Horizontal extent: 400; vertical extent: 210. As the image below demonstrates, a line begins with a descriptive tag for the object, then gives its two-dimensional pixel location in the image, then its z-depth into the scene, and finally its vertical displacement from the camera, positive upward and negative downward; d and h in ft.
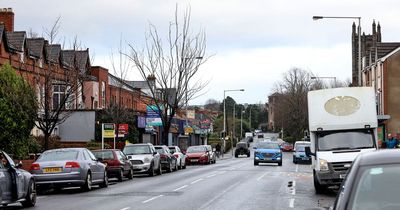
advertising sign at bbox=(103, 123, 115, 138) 115.32 +2.37
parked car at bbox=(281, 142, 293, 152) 332.80 -2.65
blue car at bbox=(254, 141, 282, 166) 148.46 -2.44
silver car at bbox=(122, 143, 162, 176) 103.09 -2.40
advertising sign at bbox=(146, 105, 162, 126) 162.91 +6.37
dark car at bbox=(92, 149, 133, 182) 88.50 -2.48
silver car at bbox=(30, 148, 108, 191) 66.74 -2.68
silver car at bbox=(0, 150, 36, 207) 49.49 -3.32
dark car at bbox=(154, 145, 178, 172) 116.67 -2.90
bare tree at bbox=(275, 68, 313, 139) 351.05 +21.60
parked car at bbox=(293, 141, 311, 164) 165.61 -3.00
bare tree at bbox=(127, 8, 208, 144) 148.05 +16.40
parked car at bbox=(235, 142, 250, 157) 254.68 -2.92
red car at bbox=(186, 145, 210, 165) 162.40 -3.33
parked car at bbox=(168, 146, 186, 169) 131.92 -2.80
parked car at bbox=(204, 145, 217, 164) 167.43 -3.09
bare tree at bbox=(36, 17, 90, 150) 91.30 +9.34
